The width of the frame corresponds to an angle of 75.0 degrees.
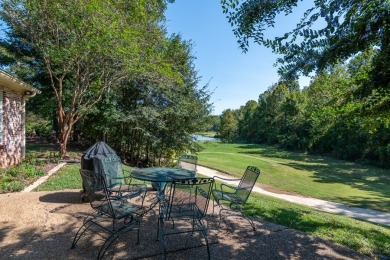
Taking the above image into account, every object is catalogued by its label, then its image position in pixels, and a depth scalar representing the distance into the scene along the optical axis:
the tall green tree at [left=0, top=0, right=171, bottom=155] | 7.22
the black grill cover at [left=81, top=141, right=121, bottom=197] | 4.48
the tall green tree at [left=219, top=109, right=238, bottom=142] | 43.47
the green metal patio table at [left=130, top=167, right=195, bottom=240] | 3.37
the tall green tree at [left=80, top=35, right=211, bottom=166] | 11.88
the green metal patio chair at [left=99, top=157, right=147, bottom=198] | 4.45
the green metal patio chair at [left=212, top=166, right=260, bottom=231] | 3.87
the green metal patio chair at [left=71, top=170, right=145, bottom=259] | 2.90
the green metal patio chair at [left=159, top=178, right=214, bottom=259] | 3.00
